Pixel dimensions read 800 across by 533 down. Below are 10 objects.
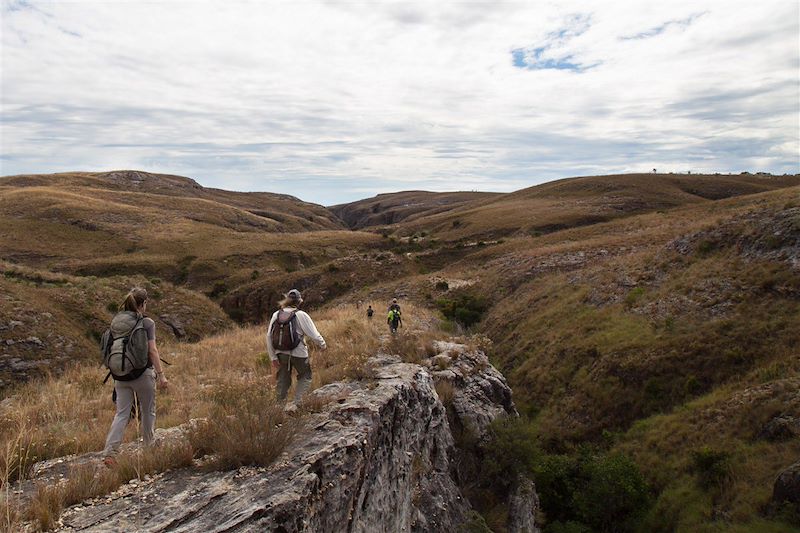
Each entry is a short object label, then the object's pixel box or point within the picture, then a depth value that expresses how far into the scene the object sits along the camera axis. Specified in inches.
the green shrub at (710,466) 541.6
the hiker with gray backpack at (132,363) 248.2
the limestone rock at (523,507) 478.3
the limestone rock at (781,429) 529.3
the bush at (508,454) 488.1
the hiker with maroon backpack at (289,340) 337.1
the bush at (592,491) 582.6
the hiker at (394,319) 646.5
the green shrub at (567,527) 568.8
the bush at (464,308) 1258.6
